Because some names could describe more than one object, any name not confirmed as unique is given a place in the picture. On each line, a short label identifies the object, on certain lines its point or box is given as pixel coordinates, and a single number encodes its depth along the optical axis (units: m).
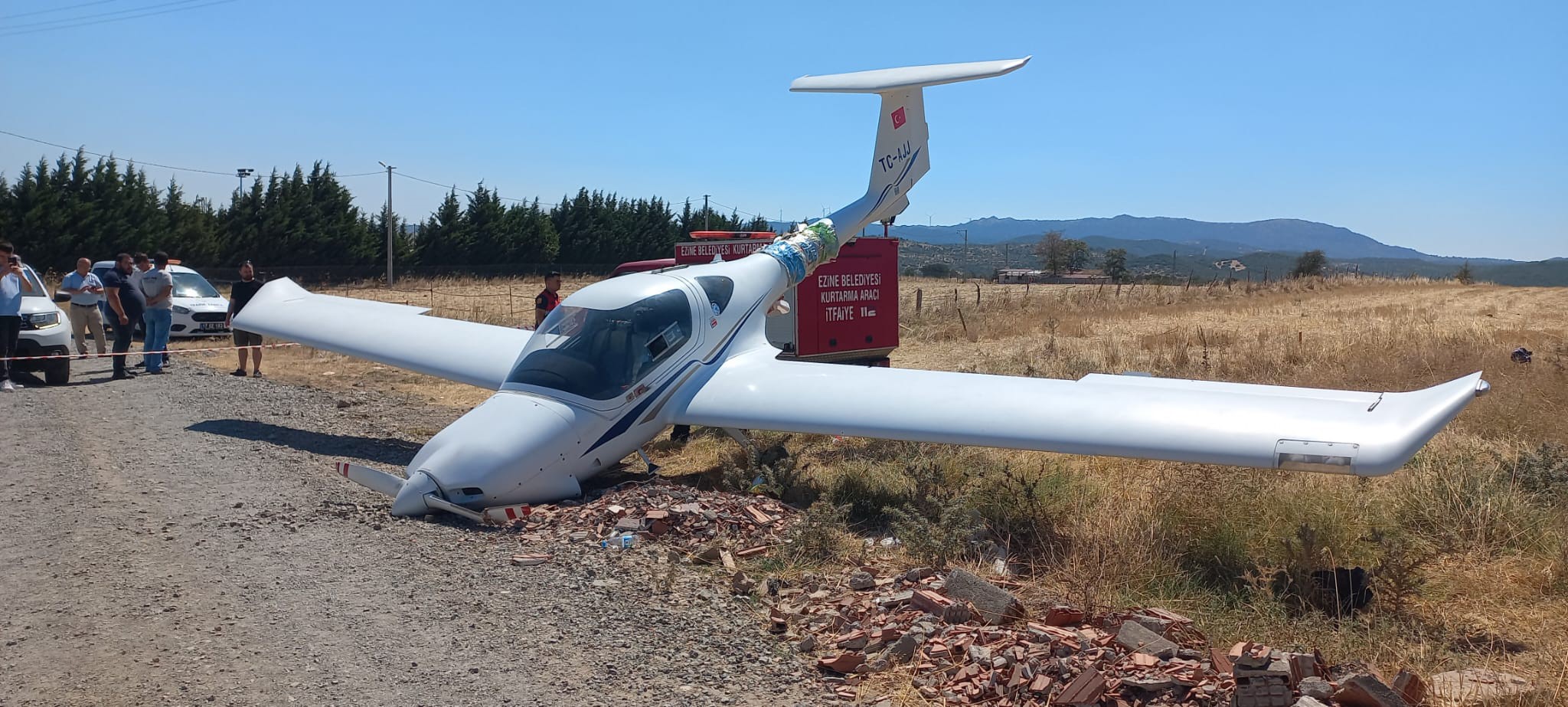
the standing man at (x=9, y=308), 12.94
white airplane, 6.97
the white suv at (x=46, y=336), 13.70
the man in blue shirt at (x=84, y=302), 15.14
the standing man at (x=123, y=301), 14.29
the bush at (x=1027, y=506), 7.46
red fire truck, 13.69
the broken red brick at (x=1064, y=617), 5.49
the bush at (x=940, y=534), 6.90
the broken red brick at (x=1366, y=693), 4.25
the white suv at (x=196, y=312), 20.16
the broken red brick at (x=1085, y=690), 4.57
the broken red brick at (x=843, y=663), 5.10
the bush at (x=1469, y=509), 7.07
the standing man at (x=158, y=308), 14.46
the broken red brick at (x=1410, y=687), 4.44
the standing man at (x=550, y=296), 13.64
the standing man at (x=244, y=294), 15.16
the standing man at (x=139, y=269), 14.96
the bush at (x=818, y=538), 6.98
